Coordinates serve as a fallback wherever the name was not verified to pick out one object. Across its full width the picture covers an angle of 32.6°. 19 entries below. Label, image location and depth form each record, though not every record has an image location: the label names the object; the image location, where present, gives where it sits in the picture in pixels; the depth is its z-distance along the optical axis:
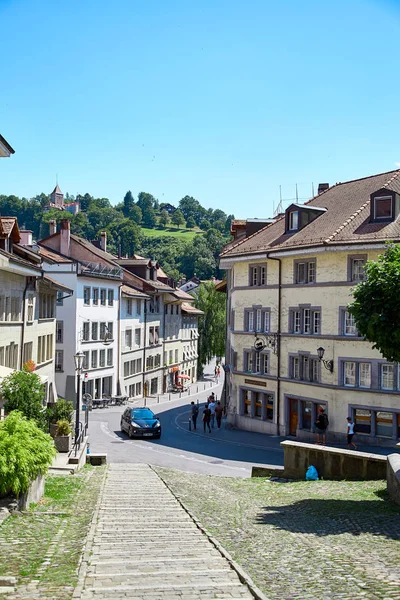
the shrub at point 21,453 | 13.89
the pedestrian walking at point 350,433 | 30.52
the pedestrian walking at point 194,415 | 39.06
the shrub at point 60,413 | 29.20
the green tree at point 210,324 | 85.75
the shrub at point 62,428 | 27.30
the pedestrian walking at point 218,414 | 40.01
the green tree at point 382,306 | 15.80
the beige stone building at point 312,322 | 31.52
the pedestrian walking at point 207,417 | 38.25
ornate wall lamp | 32.75
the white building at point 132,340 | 60.75
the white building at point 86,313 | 52.88
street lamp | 29.57
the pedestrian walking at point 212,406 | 41.65
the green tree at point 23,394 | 24.94
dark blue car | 36.22
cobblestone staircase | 8.20
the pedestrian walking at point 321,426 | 32.06
